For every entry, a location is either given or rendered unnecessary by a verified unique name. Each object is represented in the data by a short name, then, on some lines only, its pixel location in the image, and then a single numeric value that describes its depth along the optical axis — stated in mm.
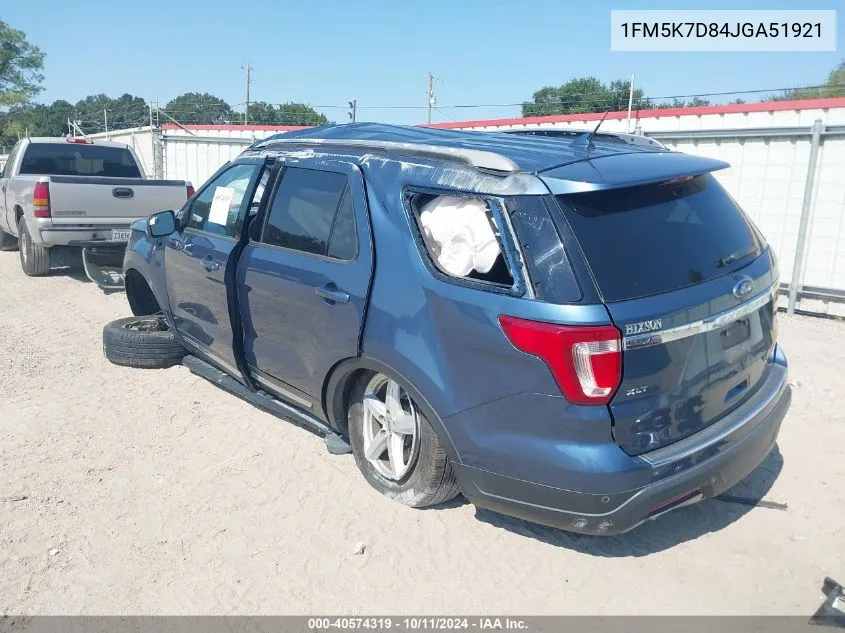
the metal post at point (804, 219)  7148
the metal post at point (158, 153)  16359
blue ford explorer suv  2627
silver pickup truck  8586
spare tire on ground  5516
